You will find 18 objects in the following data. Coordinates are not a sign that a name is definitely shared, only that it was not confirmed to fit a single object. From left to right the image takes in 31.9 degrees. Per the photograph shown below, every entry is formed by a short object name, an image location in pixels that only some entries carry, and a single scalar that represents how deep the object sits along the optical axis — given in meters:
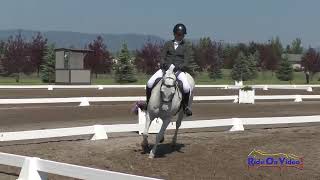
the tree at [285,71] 85.75
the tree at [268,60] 100.50
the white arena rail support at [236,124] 17.02
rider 11.52
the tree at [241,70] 84.69
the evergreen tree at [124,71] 70.88
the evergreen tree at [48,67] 67.06
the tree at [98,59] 75.50
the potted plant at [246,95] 31.23
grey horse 10.91
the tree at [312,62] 89.69
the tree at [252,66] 88.06
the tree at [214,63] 88.44
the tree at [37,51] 73.50
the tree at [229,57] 116.10
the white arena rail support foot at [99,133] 14.41
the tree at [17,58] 71.75
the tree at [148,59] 82.77
